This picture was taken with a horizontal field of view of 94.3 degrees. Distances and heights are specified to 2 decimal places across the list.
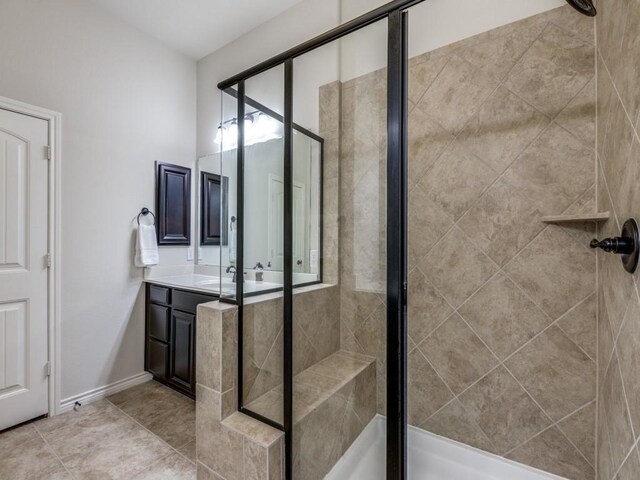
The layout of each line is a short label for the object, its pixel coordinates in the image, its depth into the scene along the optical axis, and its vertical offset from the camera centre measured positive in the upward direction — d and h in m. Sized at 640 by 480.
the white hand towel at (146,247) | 2.46 -0.06
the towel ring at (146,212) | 2.55 +0.24
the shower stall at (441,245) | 1.26 -0.03
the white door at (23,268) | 1.87 -0.18
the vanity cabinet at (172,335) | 2.11 -0.74
